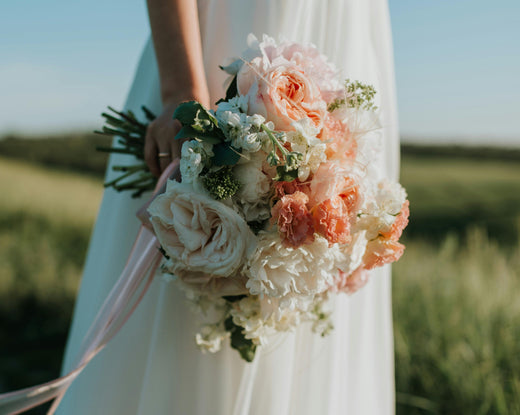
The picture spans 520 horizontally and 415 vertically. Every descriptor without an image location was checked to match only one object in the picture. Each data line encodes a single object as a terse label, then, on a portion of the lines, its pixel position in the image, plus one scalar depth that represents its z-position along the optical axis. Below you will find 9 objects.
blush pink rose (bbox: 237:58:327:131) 0.94
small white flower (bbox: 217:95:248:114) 0.96
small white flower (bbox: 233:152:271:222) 0.93
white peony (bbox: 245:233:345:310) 0.91
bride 1.17
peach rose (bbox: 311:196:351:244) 0.88
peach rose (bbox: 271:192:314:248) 0.88
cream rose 0.89
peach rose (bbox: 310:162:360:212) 0.90
